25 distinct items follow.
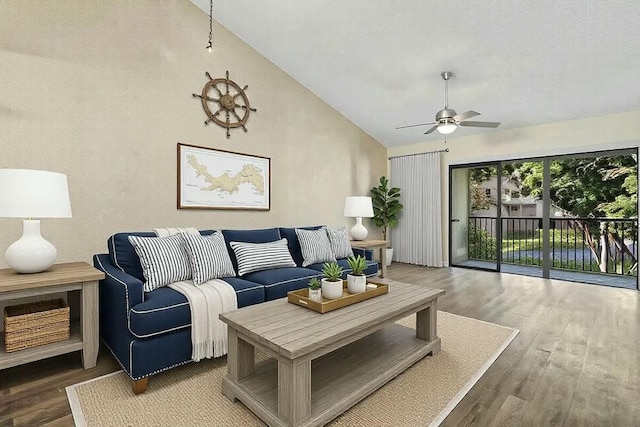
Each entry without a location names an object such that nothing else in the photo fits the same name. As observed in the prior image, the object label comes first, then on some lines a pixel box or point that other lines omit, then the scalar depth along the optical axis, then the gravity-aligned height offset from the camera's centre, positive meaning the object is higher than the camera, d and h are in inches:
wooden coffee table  57.0 -31.8
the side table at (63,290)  76.4 -21.3
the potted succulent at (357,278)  84.4 -16.3
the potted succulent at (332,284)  78.9 -16.6
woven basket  77.2 -27.1
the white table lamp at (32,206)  77.4 +2.8
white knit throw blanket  82.0 -25.7
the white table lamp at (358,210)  191.5 +4.2
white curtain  225.6 +4.4
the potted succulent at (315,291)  78.5 -18.3
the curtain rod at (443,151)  220.2 +46.2
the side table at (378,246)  180.9 -16.6
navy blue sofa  73.1 -24.2
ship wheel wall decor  143.2 +53.4
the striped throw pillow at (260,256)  114.3 -14.6
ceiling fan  138.7 +42.6
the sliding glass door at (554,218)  200.1 -1.0
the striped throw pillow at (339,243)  149.1 -12.7
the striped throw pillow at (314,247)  136.9 -13.2
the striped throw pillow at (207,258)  98.0 -13.0
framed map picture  137.1 +17.6
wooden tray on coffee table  74.0 -20.3
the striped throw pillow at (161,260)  90.6 -12.7
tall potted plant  234.5 +6.6
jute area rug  63.1 -40.0
